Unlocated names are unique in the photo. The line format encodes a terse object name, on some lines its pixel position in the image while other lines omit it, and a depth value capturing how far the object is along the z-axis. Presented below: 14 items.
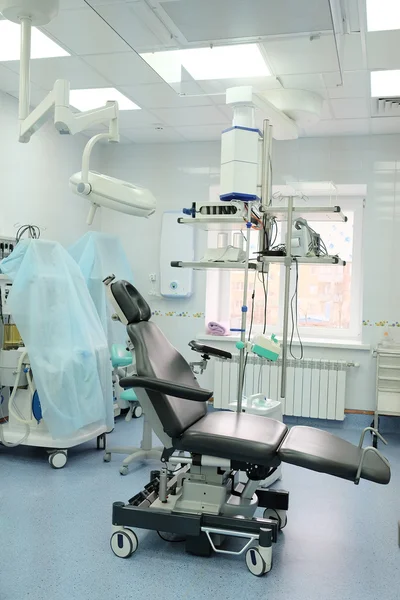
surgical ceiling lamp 2.18
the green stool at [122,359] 4.20
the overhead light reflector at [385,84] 3.78
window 5.36
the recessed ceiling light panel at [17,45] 3.31
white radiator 4.95
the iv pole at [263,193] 2.94
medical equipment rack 3.15
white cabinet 4.54
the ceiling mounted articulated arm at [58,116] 2.29
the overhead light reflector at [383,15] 2.85
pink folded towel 5.44
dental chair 2.35
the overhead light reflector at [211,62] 3.19
